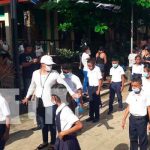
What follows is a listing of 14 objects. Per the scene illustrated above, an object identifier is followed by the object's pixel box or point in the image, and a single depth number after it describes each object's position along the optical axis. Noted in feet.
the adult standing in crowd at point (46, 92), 16.81
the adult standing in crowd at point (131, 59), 32.65
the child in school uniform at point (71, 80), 18.44
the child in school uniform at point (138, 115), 15.20
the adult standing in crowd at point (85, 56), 30.61
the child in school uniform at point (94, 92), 21.65
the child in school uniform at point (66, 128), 12.48
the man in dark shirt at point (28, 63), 24.18
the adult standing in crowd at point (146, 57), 28.79
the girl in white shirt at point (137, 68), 26.10
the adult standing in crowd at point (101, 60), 30.76
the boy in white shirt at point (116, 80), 24.21
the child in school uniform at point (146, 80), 18.13
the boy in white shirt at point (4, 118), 13.36
